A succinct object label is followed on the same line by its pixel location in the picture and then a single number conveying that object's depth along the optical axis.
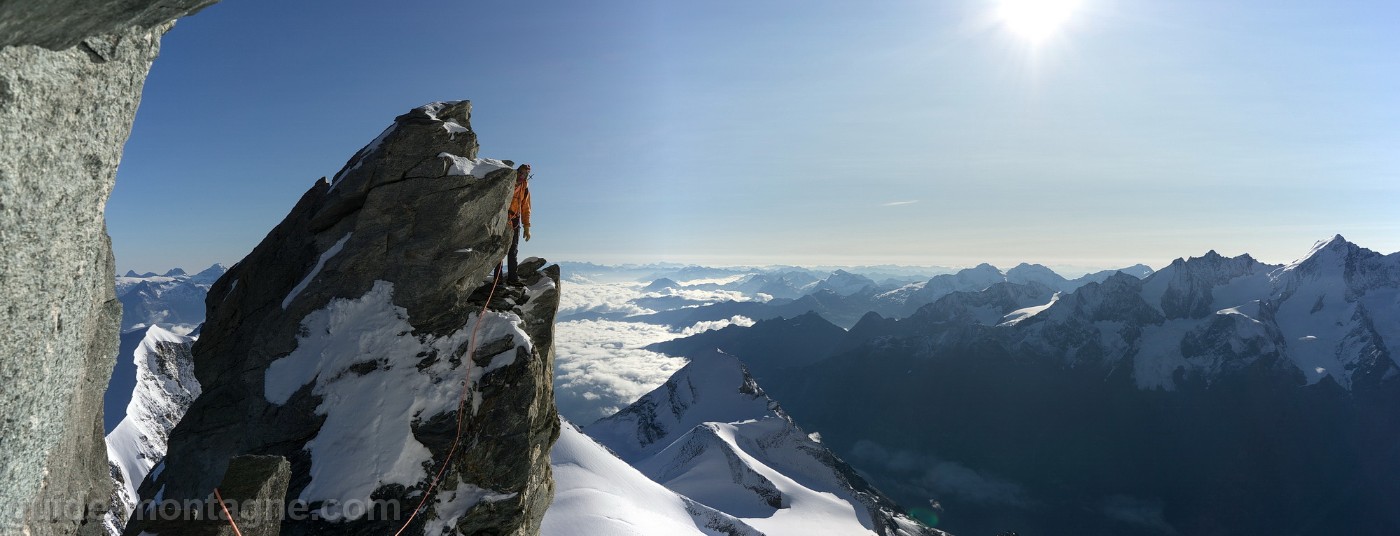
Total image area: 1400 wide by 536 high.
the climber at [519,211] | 20.70
